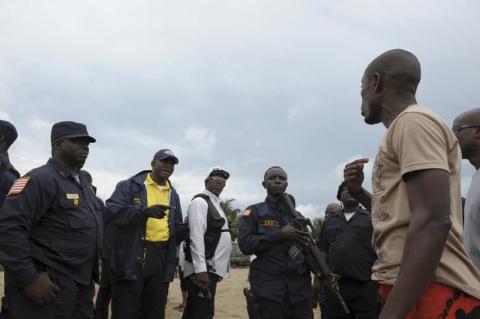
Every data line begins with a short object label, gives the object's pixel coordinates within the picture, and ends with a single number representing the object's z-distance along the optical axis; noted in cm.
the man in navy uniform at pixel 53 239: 379
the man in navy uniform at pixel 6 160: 466
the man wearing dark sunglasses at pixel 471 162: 293
